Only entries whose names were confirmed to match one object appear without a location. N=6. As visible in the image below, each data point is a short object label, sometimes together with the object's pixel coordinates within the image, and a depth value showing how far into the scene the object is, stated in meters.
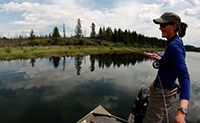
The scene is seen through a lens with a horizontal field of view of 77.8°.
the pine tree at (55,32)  59.35
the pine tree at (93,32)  78.29
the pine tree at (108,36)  71.71
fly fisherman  1.89
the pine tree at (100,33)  74.90
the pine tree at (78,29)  78.62
